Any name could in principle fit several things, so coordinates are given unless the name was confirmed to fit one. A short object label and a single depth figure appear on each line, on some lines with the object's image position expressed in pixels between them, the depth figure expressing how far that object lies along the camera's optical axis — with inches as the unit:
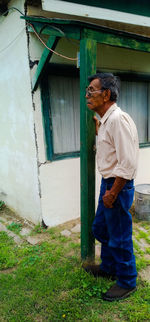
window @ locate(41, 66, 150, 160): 123.5
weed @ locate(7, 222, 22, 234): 134.6
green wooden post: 81.4
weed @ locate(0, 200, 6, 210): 169.8
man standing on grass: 67.5
